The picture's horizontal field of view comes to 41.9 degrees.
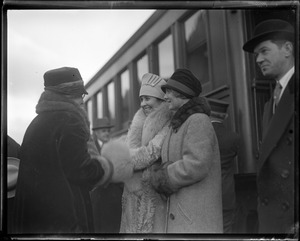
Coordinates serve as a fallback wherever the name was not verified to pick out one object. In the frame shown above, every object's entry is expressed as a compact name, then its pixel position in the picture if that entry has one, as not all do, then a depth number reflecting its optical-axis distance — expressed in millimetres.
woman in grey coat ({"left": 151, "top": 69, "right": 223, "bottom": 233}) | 2234
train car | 2330
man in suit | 2186
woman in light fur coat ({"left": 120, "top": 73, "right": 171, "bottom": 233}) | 2320
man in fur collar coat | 2312
